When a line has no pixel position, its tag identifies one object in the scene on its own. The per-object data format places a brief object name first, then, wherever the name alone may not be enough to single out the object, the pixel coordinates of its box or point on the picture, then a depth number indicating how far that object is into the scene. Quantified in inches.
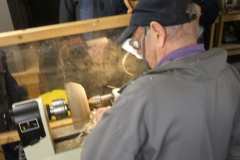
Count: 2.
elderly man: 27.6
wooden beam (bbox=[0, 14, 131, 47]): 42.7
